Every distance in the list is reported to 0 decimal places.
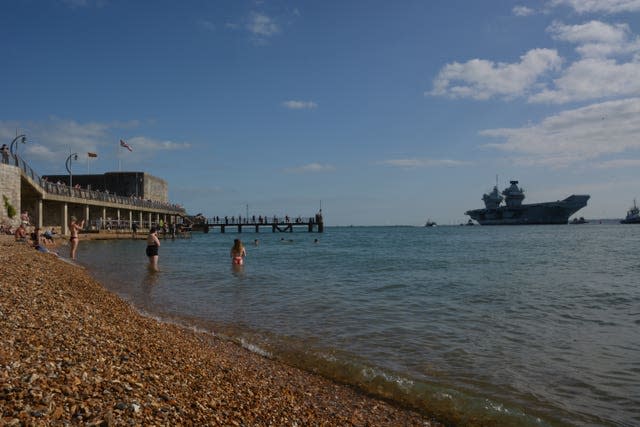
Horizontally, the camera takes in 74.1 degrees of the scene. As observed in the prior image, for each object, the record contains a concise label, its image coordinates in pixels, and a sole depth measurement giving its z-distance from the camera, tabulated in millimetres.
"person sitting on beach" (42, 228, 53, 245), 24656
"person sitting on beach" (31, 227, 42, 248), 17892
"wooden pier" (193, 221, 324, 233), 76000
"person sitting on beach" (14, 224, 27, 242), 21141
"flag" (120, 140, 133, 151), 48938
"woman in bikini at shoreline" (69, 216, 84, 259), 18711
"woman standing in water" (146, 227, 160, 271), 16719
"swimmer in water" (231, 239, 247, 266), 19094
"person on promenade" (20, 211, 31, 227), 25500
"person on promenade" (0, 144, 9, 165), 25538
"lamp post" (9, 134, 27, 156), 29236
